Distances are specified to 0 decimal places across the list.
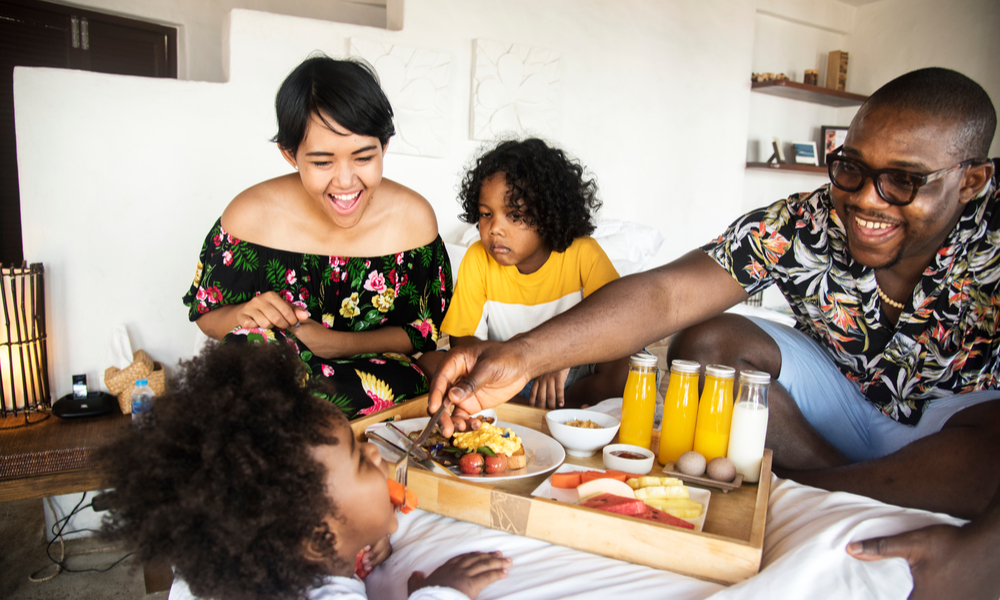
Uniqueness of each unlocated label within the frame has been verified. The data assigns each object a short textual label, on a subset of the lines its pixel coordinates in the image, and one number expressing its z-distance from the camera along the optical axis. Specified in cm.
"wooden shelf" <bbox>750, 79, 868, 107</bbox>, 473
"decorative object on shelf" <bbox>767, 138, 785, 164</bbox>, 500
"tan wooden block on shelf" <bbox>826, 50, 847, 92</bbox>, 526
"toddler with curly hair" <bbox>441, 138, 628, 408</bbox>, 238
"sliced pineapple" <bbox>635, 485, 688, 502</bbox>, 111
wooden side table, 204
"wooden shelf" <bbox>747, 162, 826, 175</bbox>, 485
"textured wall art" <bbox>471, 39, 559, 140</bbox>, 348
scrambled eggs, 128
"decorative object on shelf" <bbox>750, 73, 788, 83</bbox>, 466
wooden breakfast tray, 95
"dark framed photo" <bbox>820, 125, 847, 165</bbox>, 524
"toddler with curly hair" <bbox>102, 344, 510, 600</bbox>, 85
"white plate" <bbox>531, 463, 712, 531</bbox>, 117
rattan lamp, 230
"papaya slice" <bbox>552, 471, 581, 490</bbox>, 121
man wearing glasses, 129
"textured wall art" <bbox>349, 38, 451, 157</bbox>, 319
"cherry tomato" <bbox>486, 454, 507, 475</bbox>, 122
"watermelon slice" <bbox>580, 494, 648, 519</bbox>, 105
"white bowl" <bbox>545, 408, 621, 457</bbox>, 137
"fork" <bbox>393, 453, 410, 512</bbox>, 117
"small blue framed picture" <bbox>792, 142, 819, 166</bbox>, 513
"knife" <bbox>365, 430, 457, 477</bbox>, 124
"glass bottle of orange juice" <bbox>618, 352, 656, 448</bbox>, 142
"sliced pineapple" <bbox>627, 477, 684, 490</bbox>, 114
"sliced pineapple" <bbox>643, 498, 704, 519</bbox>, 108
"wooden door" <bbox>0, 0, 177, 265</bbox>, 329
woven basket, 255
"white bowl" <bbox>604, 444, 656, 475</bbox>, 127
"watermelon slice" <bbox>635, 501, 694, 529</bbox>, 104
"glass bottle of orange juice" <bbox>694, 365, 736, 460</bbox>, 129
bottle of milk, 124
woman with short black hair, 187
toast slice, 125
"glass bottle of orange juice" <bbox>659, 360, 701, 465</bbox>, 134
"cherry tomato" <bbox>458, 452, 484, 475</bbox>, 122
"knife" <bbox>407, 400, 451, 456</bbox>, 126
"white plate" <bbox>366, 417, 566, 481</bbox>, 125
